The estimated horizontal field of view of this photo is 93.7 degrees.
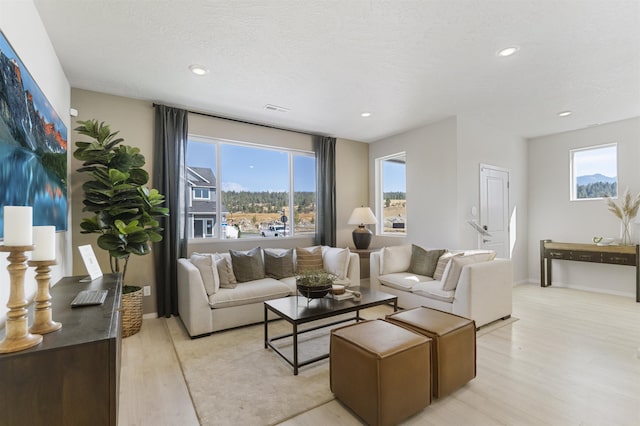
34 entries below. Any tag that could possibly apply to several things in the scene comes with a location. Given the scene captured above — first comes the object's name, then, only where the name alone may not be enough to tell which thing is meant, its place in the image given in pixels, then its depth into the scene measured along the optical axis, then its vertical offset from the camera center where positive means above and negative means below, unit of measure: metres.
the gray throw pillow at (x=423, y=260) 3.93 -0.62
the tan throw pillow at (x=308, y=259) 4.14 -0.62
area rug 1.94 -1.27
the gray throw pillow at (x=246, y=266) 3.72 -0.64
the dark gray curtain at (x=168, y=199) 3.72 +0.20
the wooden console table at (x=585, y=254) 4.23 -0.63
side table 4.96 -0.77
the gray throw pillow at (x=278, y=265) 3.96 -0.67
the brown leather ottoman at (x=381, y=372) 1.71 -0.96
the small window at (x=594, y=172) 4.70 +0.68
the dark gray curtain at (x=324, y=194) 5.14 +0.36
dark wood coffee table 2.39 -0.82
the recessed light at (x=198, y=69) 2.85 +1.42
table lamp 5.09 -0.20
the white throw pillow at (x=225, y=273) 3.52 -0.69
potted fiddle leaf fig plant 2.92 +0.14
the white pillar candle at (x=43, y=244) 1.33 -0.13
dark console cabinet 1.04 -0.61
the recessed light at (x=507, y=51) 2.55 +1.41
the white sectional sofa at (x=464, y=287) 3.16 -0.84
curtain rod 4.05 +1.39
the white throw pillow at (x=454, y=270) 3.23 -0.60
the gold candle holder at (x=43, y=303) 1.27 -0.38
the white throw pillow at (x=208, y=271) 3.25 -0.62
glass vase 4.42 -0.29
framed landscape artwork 1.48 +0.42
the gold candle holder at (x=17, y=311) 1.11 -0.36
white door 4.69 +0.10
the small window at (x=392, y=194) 5.39 +0.39
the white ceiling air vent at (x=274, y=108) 3.89 +1.41
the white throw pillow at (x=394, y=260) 4.16 -0.64
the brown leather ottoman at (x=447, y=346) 2.02 -0.92
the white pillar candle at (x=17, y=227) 1.14 -0.04
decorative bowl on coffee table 2.65 -0.68
